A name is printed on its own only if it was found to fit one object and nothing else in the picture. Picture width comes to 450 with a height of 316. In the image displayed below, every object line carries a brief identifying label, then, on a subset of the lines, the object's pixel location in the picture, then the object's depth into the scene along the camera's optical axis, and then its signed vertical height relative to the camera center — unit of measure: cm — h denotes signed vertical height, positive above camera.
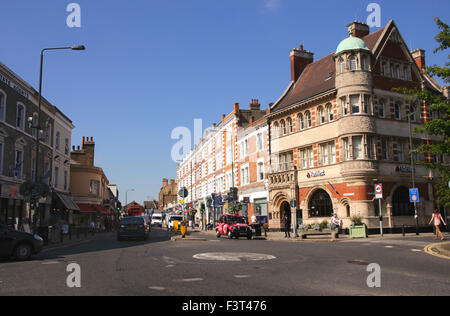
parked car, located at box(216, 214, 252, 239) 2983 -143
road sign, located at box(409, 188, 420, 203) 2761 +70
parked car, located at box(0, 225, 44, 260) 1447 -121
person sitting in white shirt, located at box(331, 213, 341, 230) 2922 -110
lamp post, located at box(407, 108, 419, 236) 3331 +547
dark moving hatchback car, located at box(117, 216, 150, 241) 2609 -133
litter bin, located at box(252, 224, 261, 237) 3247 -182
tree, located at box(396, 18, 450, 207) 1717 +412
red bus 6996 -29
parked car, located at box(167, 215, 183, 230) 5553 -159
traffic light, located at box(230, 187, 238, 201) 4481 +160
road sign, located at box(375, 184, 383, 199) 2775 +107
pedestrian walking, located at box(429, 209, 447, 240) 2352 -78
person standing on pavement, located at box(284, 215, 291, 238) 2959 -154
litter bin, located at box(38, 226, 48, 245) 2312 -128
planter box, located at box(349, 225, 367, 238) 2812 -176
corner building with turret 3338 +593
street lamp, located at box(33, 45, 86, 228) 2262 +913
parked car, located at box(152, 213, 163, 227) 8642 -222
